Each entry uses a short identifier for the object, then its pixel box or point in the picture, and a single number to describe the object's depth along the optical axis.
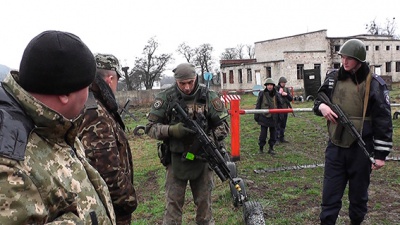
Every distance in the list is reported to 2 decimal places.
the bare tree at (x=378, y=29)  63.34
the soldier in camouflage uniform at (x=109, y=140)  2.18
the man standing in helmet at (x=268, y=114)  8.27
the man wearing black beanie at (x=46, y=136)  1.08
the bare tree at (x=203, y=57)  57.91
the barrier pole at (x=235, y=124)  6.69
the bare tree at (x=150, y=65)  50.41
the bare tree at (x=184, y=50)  57.69
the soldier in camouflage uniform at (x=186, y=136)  3.35
